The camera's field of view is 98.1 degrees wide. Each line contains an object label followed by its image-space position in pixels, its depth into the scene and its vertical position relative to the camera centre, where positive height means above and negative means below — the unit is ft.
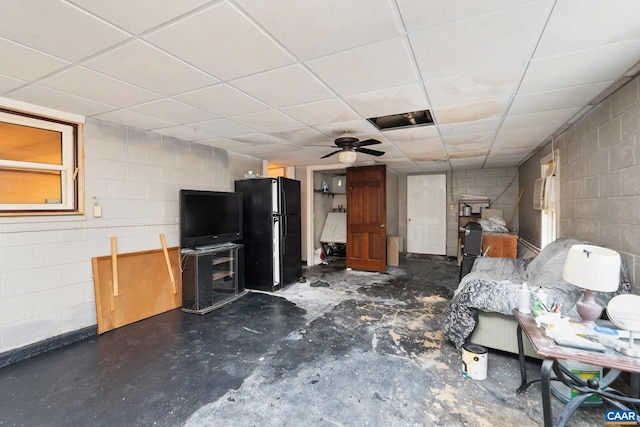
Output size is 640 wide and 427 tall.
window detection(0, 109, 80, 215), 8.25 +1.44
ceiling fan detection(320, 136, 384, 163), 11.55 +2.60
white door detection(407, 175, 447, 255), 23.47 -0.55
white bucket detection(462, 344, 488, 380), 7.11 -4.01
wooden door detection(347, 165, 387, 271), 18.69 -0.70
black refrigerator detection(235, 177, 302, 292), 14.65 -1.20
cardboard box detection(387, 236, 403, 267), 20.66 -3.22
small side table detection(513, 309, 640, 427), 4.69 -3.11
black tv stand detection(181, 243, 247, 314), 11.93 -3.16
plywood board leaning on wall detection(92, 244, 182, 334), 10.11 -3.07
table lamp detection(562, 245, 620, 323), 5.38 -1.33
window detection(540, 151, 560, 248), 12.06 +0.40
